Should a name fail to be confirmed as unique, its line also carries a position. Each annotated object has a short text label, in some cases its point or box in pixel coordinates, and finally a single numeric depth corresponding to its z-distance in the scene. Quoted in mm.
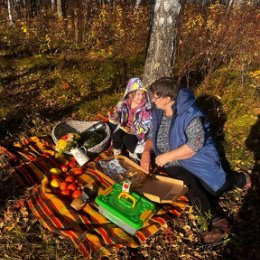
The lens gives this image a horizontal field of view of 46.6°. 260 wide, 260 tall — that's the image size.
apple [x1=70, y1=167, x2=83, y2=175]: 4050
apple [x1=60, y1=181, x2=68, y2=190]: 3680
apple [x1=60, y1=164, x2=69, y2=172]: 4102
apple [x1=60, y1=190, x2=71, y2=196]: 3648
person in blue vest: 3297
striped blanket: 3146
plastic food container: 3178
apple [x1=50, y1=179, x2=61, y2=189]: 3723
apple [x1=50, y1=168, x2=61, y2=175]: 3922
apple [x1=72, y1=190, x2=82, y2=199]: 3609
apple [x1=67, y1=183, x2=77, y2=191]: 3678
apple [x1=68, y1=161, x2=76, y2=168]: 4258
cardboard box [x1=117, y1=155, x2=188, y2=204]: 3495
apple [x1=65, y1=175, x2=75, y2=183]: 3777
